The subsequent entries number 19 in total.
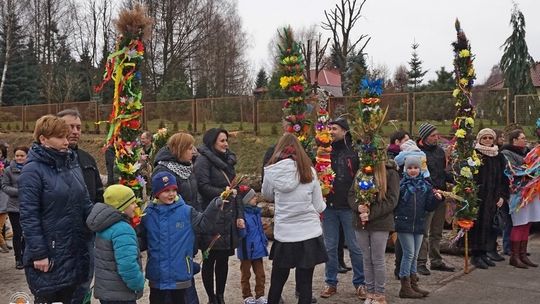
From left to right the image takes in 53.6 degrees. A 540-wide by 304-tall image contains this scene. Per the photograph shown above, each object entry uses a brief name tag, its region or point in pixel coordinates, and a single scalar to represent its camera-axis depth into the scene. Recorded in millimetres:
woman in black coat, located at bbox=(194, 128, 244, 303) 5582
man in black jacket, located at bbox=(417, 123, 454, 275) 7266
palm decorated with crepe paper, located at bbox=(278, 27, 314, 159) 6398
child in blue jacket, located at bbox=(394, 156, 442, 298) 6059
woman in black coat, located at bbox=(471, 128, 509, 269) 7660
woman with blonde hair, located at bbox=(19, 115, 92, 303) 3881
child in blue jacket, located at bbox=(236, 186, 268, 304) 5770
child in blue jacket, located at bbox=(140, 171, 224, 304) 4398
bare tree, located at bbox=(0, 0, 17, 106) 35812
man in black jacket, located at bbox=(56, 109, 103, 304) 4344
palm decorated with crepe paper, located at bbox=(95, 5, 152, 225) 5035
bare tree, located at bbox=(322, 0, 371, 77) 31997
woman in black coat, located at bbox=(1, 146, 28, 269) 7918
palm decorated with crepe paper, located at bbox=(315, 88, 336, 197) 6152
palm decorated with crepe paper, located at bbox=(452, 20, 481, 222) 7379
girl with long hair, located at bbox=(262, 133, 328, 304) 4934
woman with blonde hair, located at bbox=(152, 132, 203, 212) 5031
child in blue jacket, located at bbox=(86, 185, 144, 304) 3914
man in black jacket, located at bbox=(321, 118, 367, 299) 6160
